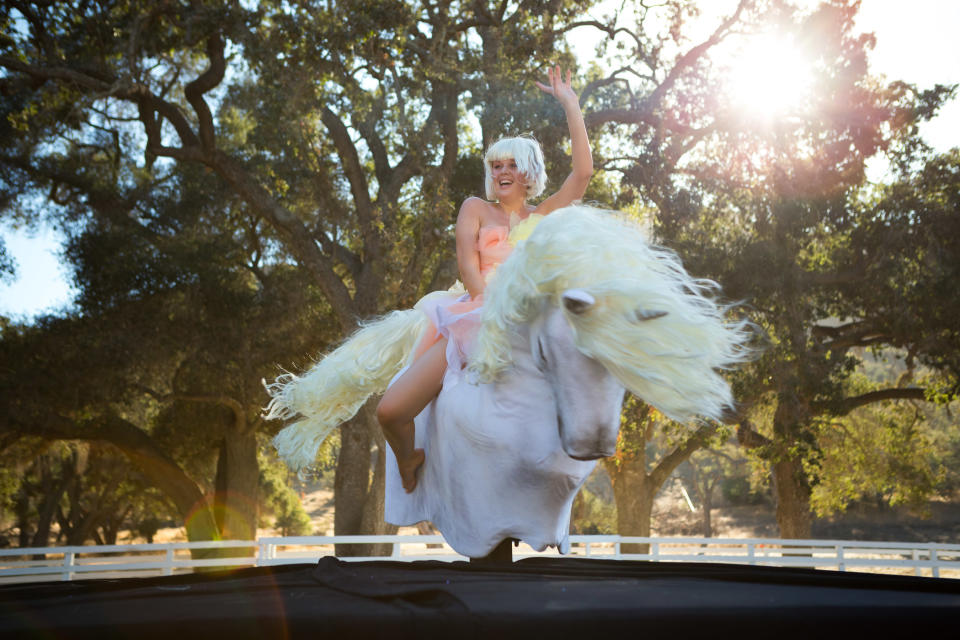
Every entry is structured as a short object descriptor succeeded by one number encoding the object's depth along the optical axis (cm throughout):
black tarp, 146
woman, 253
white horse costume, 196
